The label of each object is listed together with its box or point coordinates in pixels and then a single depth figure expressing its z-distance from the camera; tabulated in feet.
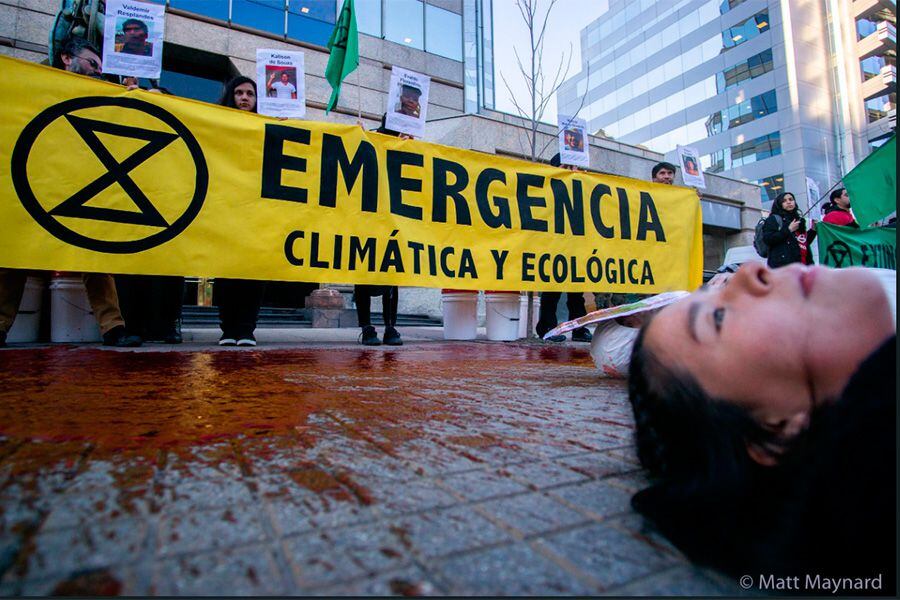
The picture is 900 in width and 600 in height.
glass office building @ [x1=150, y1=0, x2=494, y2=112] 38.86
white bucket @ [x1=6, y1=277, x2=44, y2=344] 13.81
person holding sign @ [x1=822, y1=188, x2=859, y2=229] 24.77
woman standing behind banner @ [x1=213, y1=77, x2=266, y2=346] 14.21
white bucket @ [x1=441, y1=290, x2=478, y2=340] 19.93
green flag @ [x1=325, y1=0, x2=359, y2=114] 16.55
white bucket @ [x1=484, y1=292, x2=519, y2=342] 19.74
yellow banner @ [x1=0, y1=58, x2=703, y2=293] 10.89
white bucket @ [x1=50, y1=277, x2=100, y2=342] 13.96
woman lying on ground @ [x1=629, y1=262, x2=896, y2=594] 2.31
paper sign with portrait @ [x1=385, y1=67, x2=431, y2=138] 14.82
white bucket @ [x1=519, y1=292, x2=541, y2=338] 20.43
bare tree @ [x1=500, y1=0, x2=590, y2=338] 27.68
